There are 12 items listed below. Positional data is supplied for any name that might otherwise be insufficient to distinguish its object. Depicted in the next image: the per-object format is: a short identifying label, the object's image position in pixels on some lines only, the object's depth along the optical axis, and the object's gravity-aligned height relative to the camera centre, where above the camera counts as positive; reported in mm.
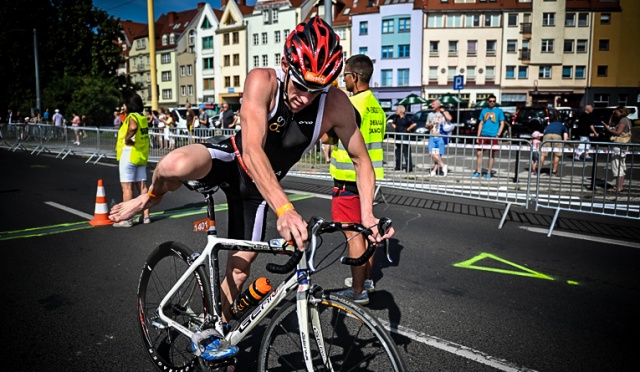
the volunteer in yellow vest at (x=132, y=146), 7652 -332
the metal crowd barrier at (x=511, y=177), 7535 -901
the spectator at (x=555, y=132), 13539 -124
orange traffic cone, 7764 -1322
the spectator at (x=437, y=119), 14597 +215
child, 8783 -376
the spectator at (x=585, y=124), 17625 +122
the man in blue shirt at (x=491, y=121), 13859 +160
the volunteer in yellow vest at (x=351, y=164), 4520 -352
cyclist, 2529 -125
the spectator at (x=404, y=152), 9680 -526
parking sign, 22288 +1970
